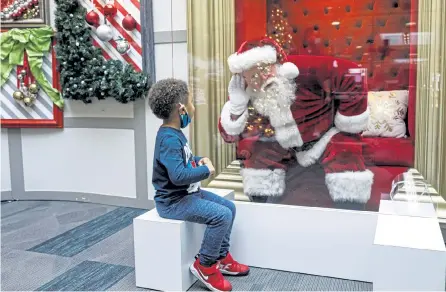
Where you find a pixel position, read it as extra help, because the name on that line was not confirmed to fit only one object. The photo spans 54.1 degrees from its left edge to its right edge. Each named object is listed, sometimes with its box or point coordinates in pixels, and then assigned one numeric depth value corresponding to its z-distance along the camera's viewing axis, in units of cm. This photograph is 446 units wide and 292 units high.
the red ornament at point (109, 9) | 358
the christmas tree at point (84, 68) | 349
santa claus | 248
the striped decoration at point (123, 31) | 361
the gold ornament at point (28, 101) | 396
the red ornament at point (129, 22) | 352
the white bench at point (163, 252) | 211
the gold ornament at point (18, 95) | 397
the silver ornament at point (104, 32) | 354
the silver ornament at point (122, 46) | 355
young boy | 208
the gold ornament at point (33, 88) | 394
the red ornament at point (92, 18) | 359
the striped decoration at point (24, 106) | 396
